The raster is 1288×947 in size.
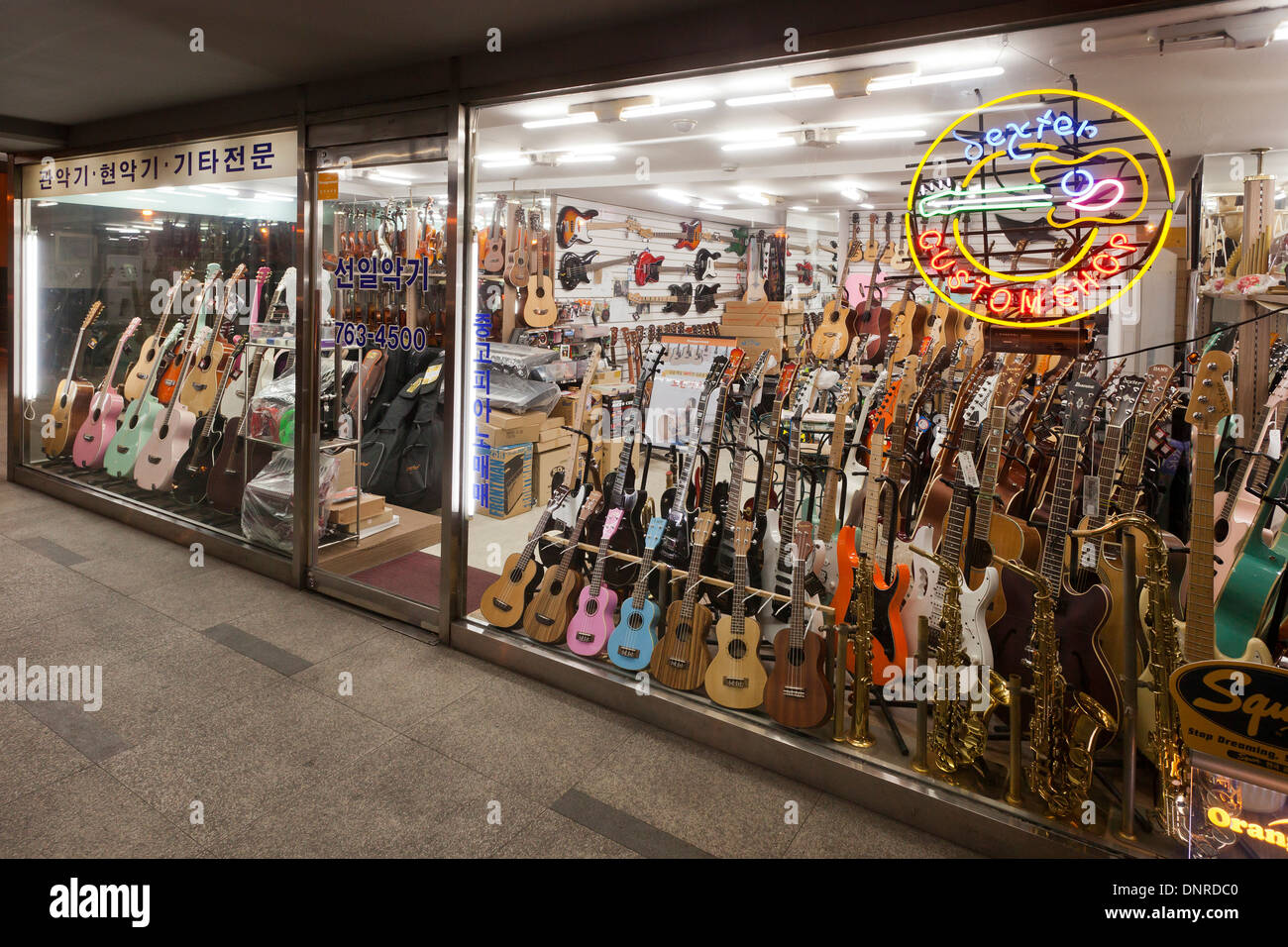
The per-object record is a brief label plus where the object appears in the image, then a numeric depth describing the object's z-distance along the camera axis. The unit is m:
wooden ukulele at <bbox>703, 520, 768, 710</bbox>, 2.76
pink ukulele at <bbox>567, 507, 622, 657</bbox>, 3.11
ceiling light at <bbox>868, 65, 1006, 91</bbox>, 2.35
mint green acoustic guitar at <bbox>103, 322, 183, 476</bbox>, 5.21
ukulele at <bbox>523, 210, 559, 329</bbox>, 3.44
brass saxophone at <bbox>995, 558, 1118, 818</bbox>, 2.19
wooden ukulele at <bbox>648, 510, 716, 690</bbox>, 2.88
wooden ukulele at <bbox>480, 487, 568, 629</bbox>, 3.33
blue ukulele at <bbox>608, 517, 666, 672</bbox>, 2.99
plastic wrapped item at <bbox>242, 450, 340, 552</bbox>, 4.21
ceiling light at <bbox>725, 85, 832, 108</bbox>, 2.68
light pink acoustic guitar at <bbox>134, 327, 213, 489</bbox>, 5.00
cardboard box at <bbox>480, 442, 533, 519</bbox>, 3.59
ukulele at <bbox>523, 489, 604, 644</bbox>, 3.22
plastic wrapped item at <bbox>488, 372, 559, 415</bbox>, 3.49
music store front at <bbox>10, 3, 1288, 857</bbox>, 2.11
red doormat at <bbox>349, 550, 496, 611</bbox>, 3.62
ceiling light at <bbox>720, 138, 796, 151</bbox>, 2.82
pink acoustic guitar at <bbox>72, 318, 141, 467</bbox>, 5.47
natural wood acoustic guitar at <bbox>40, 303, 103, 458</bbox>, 5.68
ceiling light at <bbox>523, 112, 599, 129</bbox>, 3.18
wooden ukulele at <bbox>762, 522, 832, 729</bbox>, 2.63
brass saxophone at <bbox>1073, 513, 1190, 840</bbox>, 2.05
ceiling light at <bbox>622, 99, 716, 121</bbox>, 2.97
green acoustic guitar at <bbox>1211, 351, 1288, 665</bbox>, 1.98
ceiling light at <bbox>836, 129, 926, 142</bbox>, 2.42
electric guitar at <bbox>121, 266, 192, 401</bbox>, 5.25
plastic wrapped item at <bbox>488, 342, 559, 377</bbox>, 3.47
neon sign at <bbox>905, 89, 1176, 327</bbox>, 2.17
